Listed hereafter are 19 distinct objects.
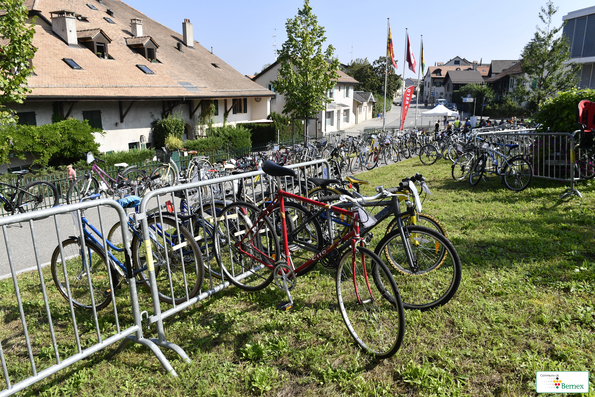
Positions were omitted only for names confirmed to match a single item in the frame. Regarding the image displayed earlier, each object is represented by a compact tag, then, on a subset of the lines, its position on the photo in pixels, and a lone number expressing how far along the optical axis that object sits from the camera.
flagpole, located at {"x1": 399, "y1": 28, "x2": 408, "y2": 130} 25.97
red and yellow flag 24.83
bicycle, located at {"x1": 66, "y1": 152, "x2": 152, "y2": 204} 10.13
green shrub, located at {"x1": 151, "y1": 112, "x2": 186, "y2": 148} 22.09
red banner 23.63
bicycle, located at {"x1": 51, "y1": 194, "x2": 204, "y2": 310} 3.80
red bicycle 3.28
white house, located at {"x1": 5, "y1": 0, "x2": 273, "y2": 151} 17.84
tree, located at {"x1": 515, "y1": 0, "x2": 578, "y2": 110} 29.97
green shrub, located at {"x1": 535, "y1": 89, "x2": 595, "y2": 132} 9.05
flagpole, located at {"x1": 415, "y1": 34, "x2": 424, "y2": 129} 28.11
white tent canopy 25.03
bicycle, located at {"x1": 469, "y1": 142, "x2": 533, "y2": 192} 8.88
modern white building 36.41
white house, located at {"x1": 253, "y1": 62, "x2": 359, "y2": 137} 41.11
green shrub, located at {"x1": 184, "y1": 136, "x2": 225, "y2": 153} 20.87
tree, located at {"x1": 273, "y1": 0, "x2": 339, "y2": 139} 23.55
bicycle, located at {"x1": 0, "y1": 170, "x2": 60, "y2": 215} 9.70
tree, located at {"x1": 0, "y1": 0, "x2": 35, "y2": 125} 9.74
